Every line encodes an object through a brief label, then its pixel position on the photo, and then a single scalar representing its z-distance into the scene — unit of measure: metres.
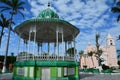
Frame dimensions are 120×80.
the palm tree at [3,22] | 22.75
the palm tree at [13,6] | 19.71
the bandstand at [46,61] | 8.62
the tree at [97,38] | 22.58
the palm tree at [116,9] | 16.17
